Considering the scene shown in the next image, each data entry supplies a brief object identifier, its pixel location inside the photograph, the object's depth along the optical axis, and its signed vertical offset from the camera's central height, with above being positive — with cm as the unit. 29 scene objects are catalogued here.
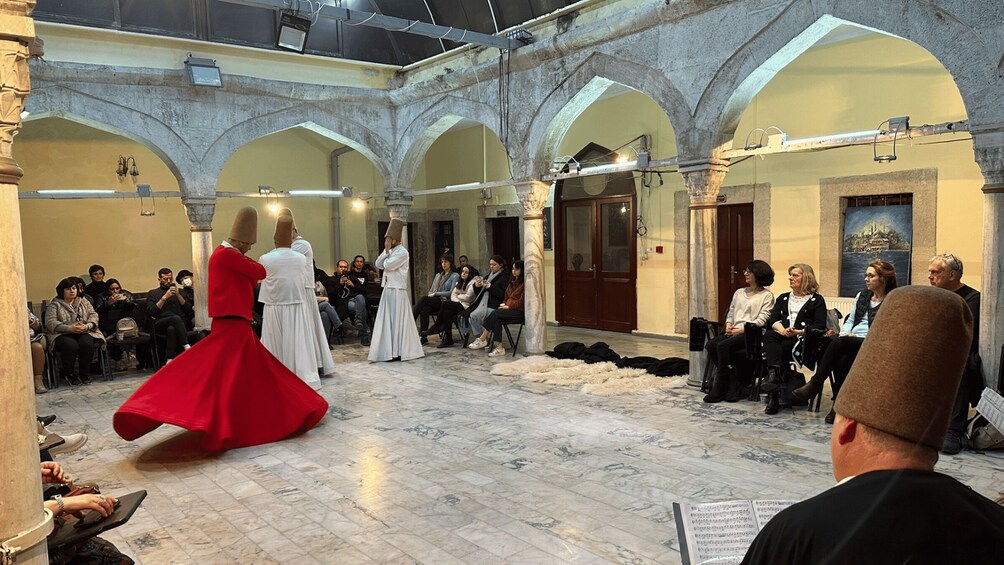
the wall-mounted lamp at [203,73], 873 +223
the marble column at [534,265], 862 -33
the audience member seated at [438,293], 1016 -79
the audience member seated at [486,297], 939 -80
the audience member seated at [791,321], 584 -77
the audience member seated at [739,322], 625 -81
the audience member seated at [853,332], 527 -83
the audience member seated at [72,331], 766 -89
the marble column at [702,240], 678 -6
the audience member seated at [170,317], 850 -84
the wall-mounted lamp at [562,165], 852 +90
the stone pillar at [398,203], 1059 +60
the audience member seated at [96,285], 876 -44
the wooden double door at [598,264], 1073 -45
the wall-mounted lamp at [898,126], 553 +83
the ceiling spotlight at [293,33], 710 +222
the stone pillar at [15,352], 227 -33
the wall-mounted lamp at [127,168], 1121 +134
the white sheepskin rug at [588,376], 687 -149
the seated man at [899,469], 103 -39
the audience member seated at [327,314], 1000 -102
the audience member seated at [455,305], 980 -91
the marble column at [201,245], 911 +4
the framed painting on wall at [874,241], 757 -13
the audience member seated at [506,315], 900 -99
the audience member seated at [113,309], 838 -72
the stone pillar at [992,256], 496 -22
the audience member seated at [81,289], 795 -45
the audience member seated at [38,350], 696 -99
